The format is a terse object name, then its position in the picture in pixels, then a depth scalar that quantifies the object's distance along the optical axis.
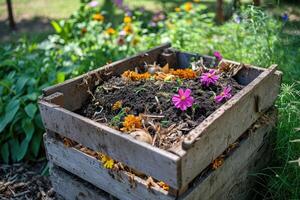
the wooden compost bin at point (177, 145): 1.57
